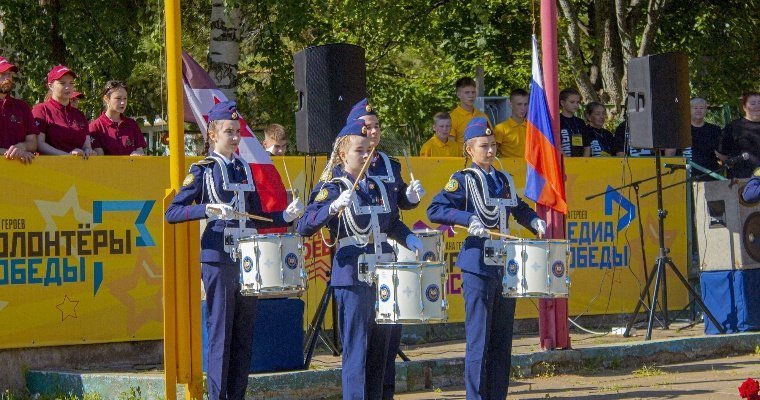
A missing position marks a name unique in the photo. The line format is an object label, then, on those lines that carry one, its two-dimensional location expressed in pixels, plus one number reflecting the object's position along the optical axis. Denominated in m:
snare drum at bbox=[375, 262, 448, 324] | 8.40
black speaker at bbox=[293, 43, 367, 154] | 11.66
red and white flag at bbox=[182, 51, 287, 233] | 9.30
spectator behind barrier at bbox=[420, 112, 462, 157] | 14.03
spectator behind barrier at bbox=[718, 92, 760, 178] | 14.38
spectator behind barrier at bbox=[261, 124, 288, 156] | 12.17
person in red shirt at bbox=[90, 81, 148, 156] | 12.35
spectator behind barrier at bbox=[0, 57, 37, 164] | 11.30
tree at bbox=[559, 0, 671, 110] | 24.25
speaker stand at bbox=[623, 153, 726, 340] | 13.16
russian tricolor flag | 11.89
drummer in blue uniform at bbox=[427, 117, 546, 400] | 9.47
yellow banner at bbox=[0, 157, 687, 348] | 11.00
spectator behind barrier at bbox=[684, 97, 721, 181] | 15.27
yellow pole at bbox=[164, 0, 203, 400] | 9.18
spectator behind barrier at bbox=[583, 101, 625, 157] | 15.30
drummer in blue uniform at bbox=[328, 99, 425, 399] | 8.89
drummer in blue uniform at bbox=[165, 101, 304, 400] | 8.99
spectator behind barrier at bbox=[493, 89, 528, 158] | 14.30
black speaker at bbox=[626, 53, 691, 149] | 13.71
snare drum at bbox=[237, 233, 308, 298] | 8.66
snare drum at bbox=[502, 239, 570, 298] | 9.40
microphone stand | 13.90
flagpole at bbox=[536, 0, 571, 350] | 12.05
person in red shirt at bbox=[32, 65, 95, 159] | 11.80
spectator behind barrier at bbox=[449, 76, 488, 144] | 14.45
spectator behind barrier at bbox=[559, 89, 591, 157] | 14.83
